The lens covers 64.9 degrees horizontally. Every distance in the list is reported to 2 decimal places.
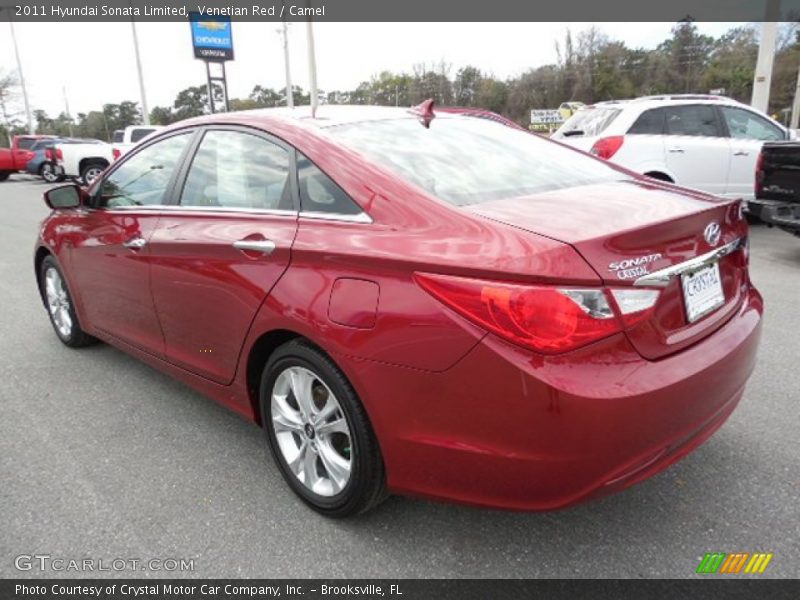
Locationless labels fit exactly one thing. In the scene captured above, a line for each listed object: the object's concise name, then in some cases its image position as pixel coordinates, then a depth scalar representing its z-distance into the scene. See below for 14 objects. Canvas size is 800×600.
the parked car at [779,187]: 6.07
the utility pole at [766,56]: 13.53
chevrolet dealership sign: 28.77
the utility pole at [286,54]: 29.56
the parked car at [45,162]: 22.97
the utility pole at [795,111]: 28.06
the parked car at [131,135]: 18.04
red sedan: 1.82
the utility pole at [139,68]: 31.84
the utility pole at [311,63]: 22.23
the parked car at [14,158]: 25.30
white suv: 7.94
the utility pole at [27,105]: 47.96
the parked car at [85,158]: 20.23
